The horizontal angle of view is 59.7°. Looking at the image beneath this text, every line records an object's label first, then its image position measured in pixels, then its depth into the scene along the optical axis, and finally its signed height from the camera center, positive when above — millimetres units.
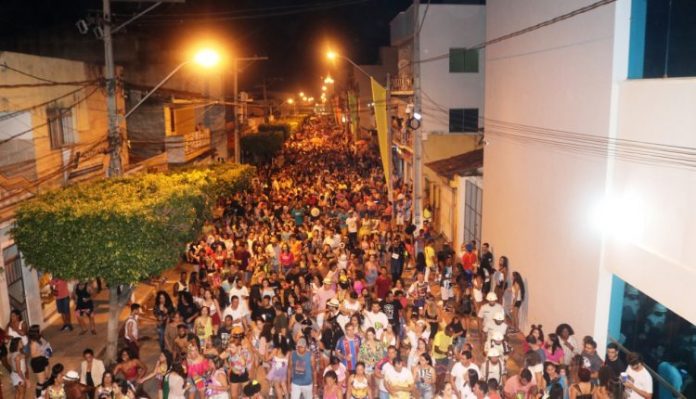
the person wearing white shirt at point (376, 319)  10102 -3680
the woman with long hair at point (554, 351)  8828 -3667
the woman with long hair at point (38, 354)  9750 -4172
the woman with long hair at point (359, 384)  8422 -3940
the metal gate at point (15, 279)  13255 -3989
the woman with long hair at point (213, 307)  11538 -3997
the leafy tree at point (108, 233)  10531 -2366
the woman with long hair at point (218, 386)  8758 -4121
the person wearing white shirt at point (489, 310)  10430 -3633
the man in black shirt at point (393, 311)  11062 -3863
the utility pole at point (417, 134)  16531 -1001
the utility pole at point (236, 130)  27203 -1505
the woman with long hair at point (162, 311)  11406 -4062
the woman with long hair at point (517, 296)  12469 -4068
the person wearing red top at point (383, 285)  12594 -3857
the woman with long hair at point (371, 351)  9180 -3809
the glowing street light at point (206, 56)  14570 +1001
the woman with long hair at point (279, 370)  9352 -4166
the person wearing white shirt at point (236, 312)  11117 -3937
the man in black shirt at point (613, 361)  8039 -3501
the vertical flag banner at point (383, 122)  17766 -784
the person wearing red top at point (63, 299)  13297 -4437
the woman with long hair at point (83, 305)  13320 -4551
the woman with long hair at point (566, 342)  9250 -3718
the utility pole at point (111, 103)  13078 -119
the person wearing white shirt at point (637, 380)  7480 -3492
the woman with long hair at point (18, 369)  9641 -4274
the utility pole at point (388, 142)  19064 -1461
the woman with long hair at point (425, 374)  8641 -3910
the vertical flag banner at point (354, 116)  36403 -1400
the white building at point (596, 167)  7664 -1093
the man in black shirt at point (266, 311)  10734 -3791
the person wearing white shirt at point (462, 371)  8219 -3692
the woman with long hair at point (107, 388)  8297 -3932
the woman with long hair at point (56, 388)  8438 -4001
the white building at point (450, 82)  25188 +625
